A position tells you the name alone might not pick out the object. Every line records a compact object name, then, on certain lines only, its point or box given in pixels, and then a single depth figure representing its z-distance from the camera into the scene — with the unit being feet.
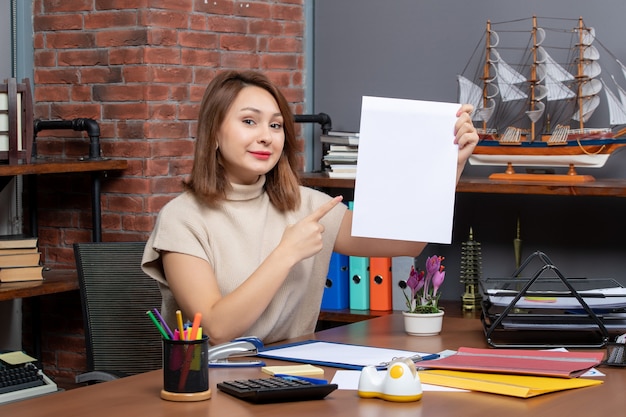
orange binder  11.30
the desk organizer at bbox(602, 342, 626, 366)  5.90
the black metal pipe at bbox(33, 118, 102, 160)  10.63
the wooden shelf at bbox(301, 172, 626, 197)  9.61
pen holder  5.07
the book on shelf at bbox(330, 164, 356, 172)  11.32
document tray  6.56
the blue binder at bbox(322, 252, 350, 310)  11.51
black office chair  8.73
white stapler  5.97
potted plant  7.01
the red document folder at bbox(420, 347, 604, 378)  5.60
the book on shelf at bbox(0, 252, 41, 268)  10.02
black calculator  5.03
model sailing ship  10.34
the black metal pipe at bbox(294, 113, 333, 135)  11.83
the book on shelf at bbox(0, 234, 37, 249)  10.05
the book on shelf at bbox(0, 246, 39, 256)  10.02
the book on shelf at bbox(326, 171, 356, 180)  11.29
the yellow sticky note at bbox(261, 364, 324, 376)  5.59
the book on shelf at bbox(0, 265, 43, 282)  10.01
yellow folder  5.21
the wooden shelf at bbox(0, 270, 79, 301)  9.56
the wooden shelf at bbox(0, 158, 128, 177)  9.57
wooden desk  4.88
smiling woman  7.28
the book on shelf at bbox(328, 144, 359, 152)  11.39
